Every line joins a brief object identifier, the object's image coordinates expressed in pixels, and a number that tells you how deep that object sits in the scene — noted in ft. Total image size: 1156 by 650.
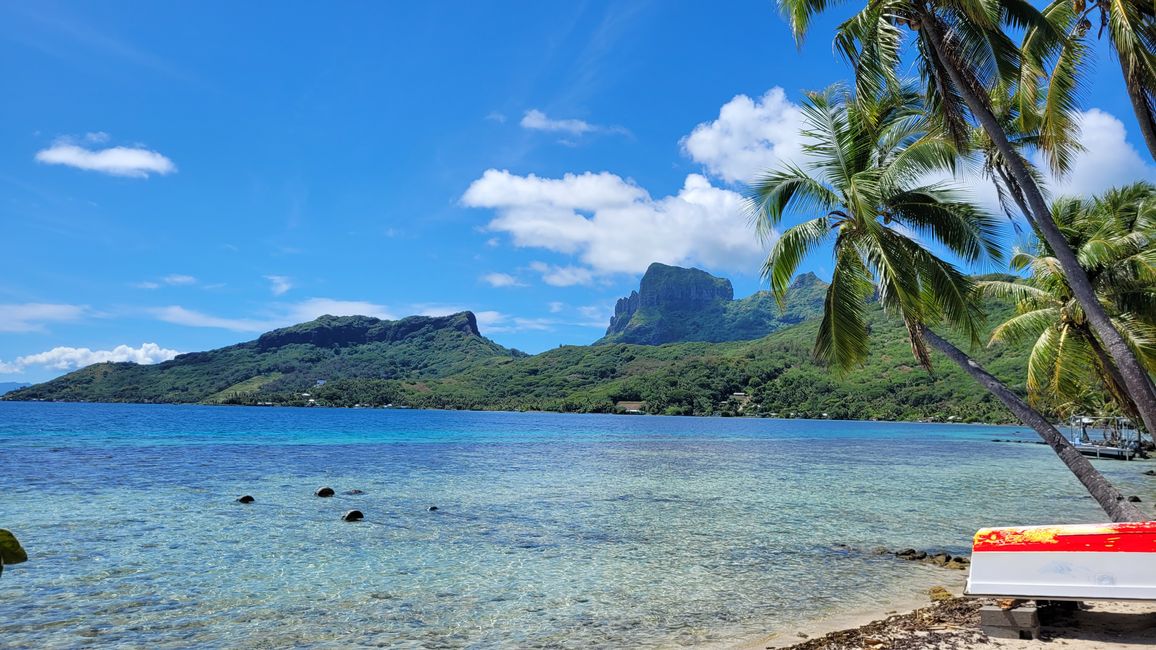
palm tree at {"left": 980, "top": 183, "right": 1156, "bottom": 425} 47.01
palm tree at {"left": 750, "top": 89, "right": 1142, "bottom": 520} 38.83
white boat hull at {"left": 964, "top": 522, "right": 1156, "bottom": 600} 22.77
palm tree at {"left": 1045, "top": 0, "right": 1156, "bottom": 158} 30.53
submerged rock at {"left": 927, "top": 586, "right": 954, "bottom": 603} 34.94
